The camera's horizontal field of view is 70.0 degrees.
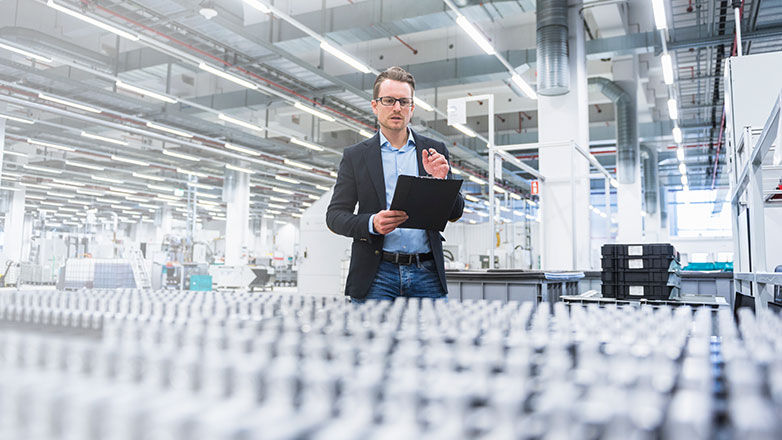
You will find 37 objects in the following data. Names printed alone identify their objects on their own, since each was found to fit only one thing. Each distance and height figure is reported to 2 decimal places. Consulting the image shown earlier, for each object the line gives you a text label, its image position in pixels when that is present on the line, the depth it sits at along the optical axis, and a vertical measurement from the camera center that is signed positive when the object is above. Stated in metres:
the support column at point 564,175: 7.30 +1.21
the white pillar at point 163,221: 26.80 +2.03
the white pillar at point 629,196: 11.31 +1.52
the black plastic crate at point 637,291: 4.02 -0.17
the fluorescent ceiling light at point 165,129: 11.98 +2.95
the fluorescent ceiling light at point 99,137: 13.19 +2.98
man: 1.48 +0.17
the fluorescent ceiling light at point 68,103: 10.48 +3.03
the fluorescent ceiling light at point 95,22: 6.80 +3.12
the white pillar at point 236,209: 17.28 +1.73
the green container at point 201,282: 11.52 -0.40
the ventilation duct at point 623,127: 11.27 +2.89
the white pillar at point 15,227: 17.69 +1.16
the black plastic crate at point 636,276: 3.99 -0.07
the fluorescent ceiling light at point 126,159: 15.55 +2.93
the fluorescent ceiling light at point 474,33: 7.07 +3.09
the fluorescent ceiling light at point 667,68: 8.09 +3.00
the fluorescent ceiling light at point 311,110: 10.94 +3.10
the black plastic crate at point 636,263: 4.00 +0.03
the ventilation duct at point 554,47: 7.31 +2.88
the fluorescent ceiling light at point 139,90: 9.86 +3.08
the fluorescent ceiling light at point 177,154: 14.95 +2.95
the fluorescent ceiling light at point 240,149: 13.94 +2.94
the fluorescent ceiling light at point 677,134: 12.12 +2.98
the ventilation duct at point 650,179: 16.69 +2.81
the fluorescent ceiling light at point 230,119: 11.48 +2.98
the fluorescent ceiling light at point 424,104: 10.70 +3.09
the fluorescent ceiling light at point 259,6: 6.58 +3.08
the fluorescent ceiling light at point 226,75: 8.93 +3.13
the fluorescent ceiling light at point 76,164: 16.88 +2.97
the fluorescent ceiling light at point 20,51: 8.30 +3.24
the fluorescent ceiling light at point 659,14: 6.20 +2.91
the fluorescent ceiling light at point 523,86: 9.18 +3.03
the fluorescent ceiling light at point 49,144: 13.95 +2.99
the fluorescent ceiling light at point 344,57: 8.04 +3.11
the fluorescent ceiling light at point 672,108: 10.23 +3.03
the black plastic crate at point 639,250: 3.97 +0.13
